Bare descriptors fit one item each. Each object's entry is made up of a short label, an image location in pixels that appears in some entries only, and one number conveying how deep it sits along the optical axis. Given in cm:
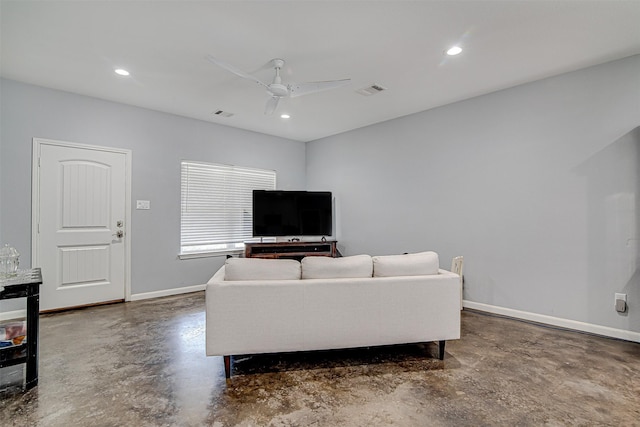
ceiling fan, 276
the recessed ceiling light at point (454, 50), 275
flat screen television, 505
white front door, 359
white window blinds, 476
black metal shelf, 204
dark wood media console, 479
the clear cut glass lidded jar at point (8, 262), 221
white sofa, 218
